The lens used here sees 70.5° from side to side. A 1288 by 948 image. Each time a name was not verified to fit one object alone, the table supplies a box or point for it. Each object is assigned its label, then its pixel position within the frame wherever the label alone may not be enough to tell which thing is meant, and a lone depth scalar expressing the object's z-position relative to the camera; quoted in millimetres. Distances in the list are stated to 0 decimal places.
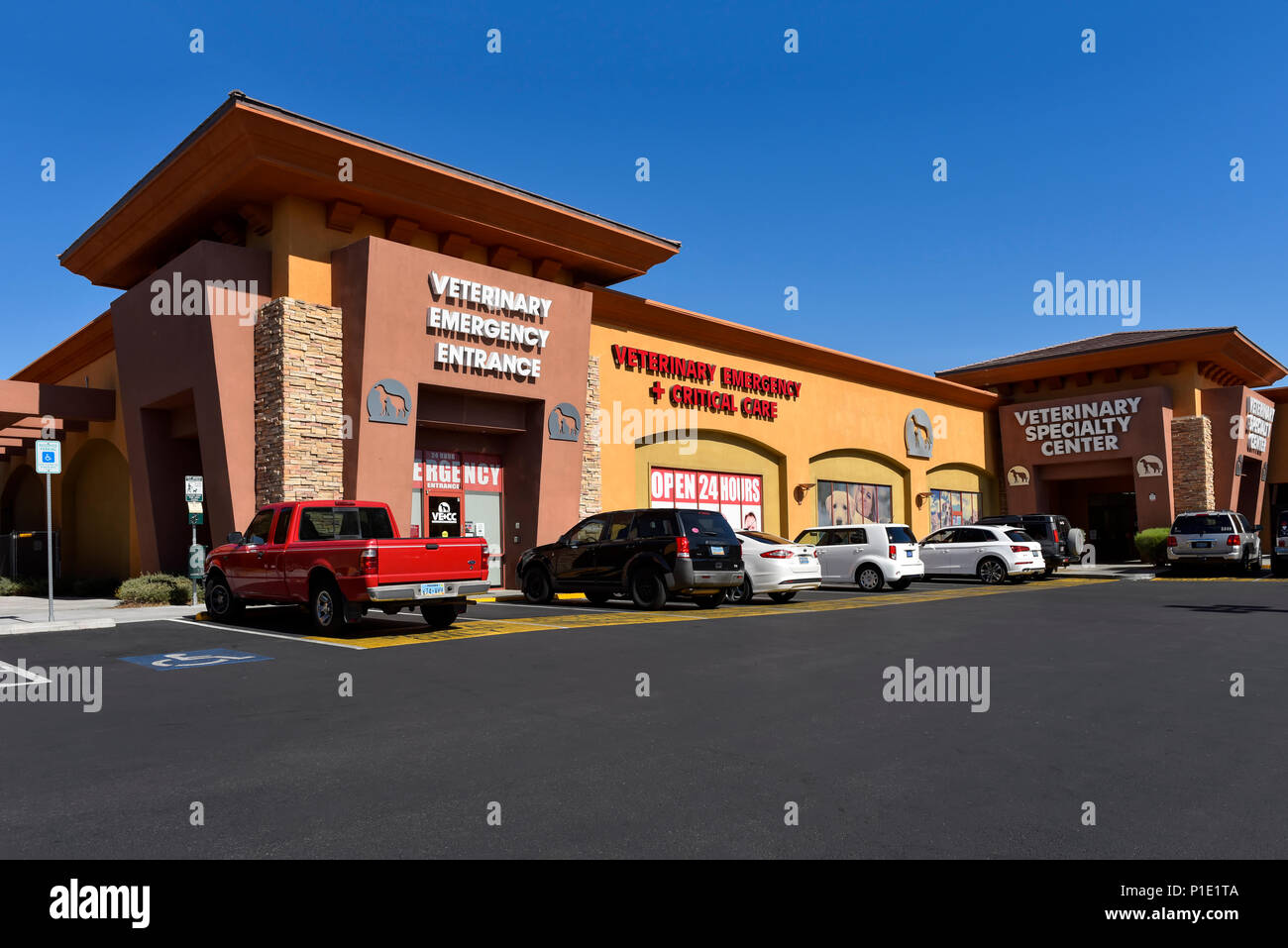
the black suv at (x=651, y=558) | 16594
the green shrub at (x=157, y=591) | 18812
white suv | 25188
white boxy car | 22594
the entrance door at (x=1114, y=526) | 42062
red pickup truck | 12602
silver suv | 27547
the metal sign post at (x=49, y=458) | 15711
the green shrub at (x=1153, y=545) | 34666
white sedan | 18906
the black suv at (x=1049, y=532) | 28359
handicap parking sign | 15711
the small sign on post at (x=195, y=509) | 17516
